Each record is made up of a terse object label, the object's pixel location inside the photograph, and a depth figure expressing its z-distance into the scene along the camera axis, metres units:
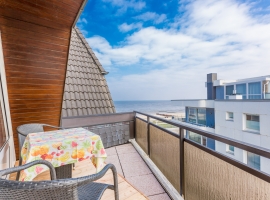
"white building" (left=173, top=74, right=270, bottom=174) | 6.48
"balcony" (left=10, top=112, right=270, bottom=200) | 0.99
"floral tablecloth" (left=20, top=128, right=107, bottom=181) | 1.54
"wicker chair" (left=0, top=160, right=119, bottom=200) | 0.60
